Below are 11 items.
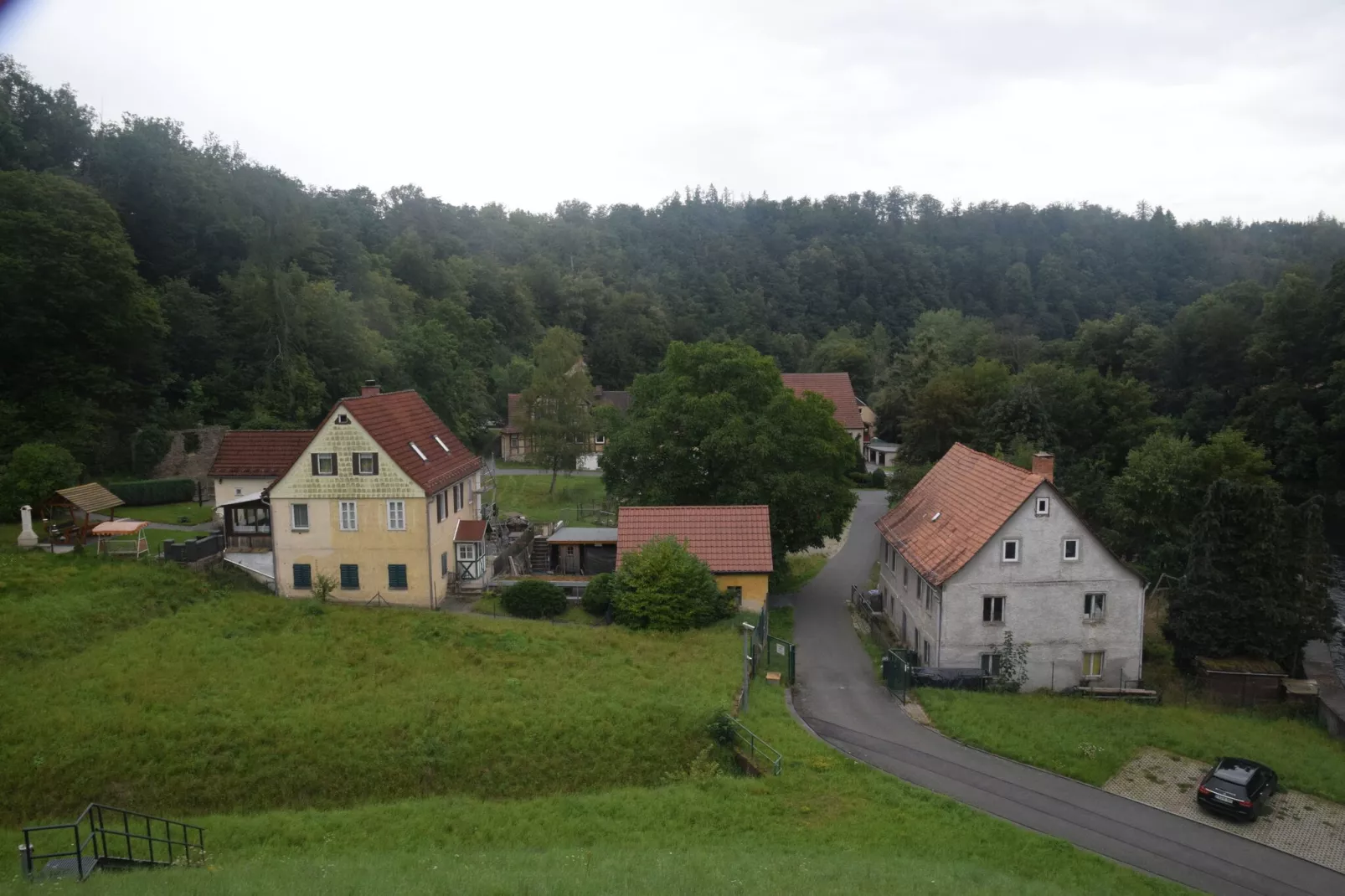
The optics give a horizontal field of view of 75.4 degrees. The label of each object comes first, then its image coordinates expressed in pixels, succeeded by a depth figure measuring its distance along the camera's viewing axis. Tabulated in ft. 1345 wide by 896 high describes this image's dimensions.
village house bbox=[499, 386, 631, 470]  223.71
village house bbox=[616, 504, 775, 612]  105.09
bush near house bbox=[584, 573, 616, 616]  103.55
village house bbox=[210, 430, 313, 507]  125.59
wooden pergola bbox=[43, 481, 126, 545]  109.29
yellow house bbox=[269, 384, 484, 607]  106.52
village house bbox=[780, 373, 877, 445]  244.01
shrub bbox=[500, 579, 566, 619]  102.83
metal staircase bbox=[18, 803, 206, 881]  48.75
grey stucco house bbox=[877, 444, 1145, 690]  92.58
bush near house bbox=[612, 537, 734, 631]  97.30
